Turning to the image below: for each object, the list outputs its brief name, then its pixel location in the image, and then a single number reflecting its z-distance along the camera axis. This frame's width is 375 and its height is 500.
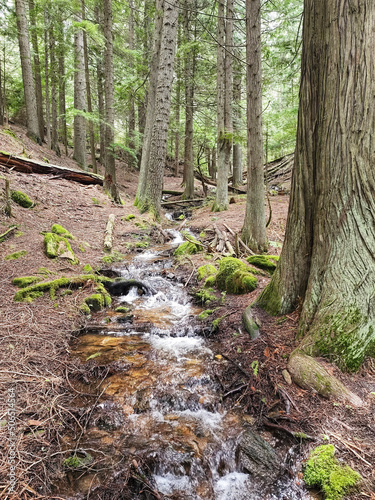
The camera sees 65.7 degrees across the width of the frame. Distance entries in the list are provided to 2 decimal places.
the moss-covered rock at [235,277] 5.32
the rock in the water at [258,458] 2.37
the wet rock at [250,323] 3.80
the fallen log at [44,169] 9.93
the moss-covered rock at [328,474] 2.04
